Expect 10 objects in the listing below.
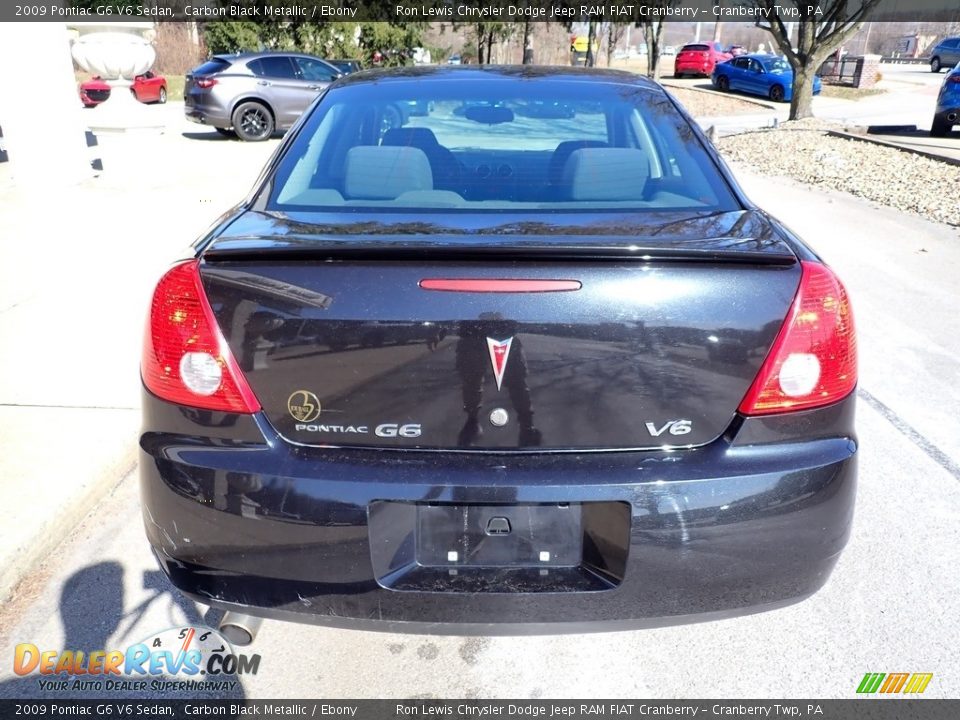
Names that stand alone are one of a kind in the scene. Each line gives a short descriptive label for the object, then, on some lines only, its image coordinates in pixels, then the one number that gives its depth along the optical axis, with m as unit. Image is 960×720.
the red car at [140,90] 21.88
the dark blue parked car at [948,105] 14.55
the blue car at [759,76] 26.94
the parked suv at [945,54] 41.94
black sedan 1.82
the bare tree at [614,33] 38.34
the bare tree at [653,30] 31.42
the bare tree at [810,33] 15.41
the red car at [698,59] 37.94
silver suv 14.79
